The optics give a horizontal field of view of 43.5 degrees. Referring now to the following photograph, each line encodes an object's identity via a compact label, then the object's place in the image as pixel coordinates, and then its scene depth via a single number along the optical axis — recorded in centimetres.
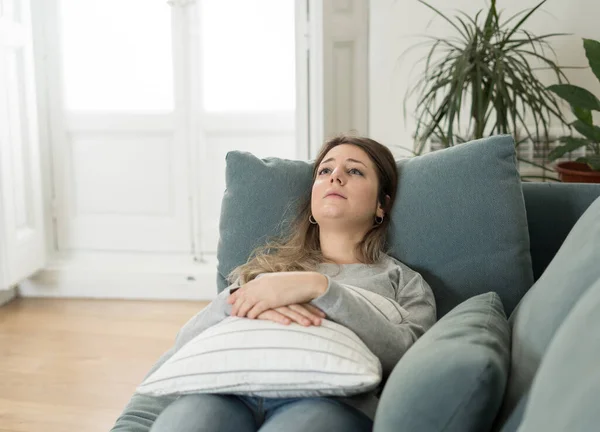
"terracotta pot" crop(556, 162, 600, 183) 247
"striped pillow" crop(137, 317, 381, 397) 125
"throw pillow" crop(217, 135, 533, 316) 165
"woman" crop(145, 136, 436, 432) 130
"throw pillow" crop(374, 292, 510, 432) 107
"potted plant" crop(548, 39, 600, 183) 243
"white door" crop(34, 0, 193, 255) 358
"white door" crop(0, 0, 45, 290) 323
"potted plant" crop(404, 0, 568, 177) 236
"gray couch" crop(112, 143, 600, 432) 157
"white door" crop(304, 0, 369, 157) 321
